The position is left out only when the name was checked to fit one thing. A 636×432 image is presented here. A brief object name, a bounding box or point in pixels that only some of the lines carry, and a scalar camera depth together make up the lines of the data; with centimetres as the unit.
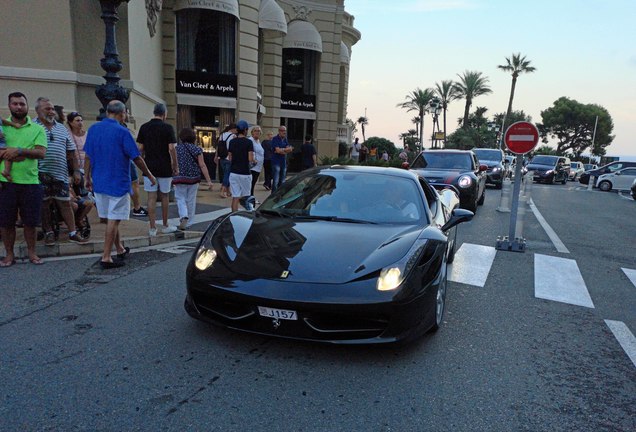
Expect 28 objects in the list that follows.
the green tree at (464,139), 5425
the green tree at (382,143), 6122
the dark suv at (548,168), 2853
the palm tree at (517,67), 5544
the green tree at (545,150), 7969
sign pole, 739
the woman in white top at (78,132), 707
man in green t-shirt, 516
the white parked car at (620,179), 2455
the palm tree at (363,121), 10306
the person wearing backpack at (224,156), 1211
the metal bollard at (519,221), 773
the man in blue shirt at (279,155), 1184
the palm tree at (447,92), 5806
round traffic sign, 756
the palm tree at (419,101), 6599
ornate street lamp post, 765
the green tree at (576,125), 8206
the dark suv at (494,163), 1883
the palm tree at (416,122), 9308
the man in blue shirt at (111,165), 516
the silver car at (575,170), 3950
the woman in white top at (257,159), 1065
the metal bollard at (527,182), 1130
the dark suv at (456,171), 1041
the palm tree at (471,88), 5452
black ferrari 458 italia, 296
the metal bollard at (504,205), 1226
